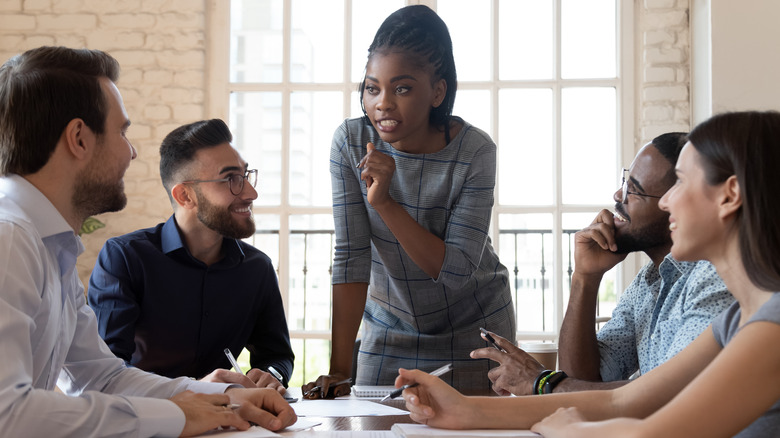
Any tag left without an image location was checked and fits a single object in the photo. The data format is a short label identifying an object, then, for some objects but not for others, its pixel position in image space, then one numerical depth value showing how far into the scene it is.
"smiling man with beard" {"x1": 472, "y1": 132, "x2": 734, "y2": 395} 1.53
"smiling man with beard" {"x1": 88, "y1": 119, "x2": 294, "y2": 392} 1.97
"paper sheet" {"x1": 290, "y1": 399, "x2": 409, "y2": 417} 1.33
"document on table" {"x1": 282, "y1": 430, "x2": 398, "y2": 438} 1.10
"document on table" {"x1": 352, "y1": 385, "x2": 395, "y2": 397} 1.67
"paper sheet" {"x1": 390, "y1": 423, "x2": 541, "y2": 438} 1.09
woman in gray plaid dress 1.73
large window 3.96
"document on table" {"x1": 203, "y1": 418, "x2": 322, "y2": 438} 1.08
